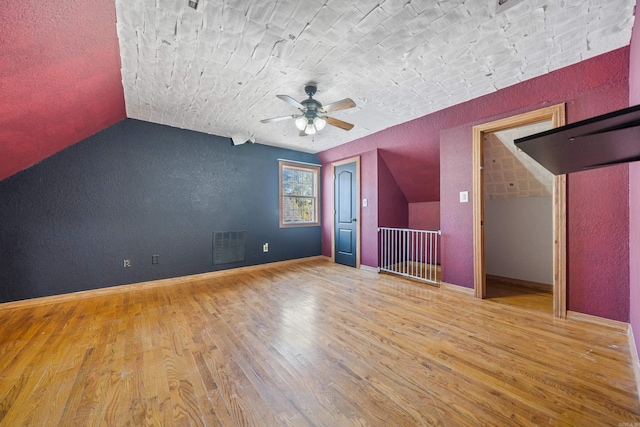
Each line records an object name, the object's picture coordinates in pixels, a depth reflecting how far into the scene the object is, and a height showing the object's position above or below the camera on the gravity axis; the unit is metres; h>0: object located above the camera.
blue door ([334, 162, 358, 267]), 4.85 -0.03
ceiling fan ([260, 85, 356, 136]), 2.59 +1.11
